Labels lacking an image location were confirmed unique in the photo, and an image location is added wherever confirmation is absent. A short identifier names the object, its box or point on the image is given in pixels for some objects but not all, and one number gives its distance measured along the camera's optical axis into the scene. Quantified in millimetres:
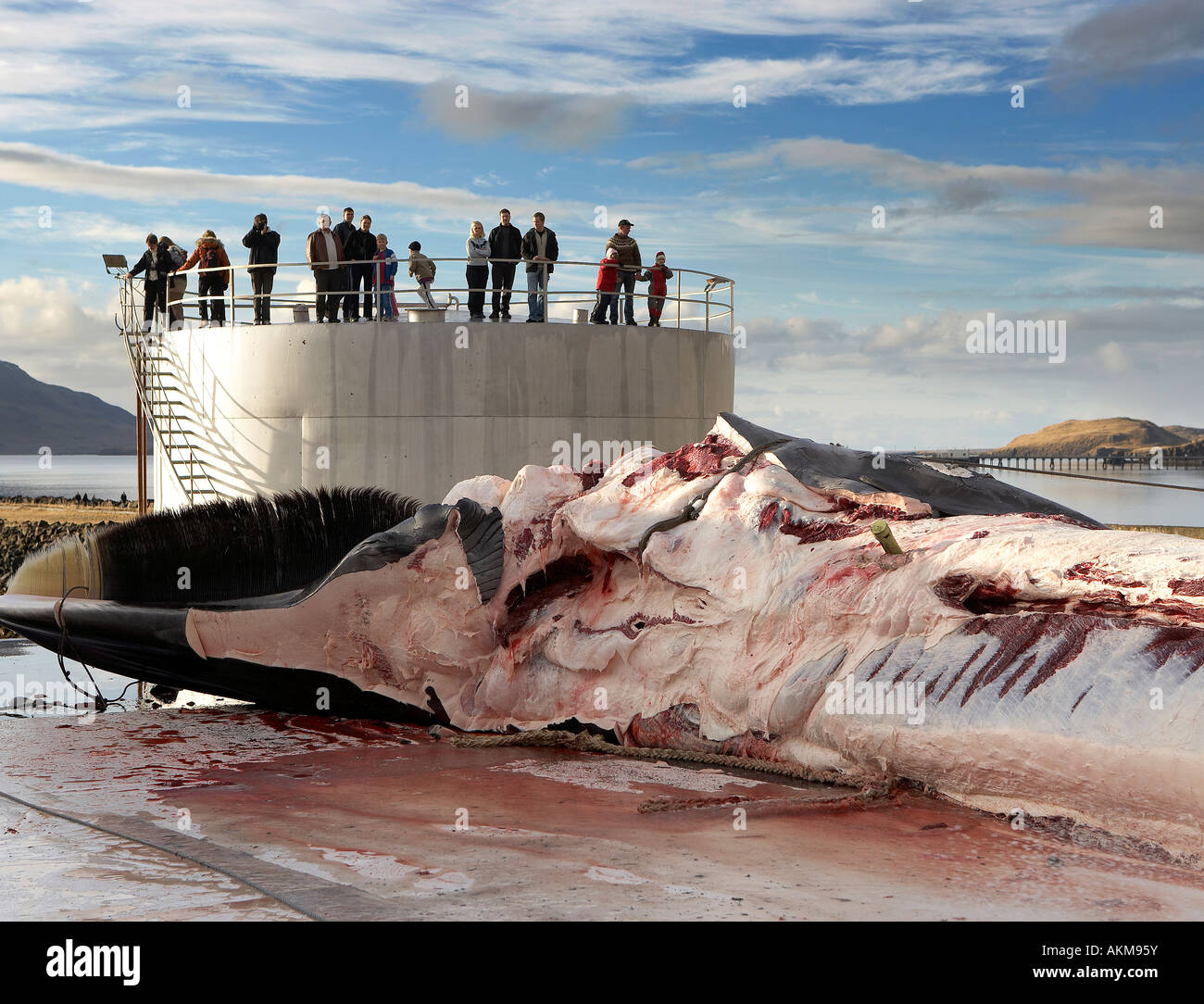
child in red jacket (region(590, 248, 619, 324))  19266
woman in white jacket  18656
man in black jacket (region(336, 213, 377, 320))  18641
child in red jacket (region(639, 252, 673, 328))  20098
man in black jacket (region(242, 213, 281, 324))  18844
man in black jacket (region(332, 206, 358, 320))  18531
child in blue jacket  18031
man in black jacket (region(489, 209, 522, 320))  18672
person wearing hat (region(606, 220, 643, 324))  19391
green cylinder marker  6750
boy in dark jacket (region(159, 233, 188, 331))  20578
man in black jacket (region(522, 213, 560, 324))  18625
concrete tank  18016
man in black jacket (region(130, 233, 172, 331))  20594
